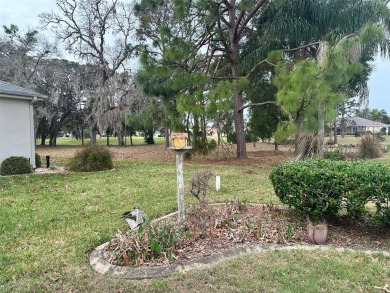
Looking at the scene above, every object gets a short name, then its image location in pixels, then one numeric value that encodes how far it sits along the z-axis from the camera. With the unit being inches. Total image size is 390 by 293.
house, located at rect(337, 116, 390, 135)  1887.3
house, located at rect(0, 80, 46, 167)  380.5
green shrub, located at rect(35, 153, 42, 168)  438.3
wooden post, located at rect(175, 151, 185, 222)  152.9
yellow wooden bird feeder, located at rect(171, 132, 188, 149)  152.3
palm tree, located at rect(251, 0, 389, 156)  413.4
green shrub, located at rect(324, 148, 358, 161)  446.6
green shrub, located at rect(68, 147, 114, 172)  394.3
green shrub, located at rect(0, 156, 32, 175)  362.6
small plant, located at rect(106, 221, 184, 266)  116.4
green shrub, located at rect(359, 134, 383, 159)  560.1
